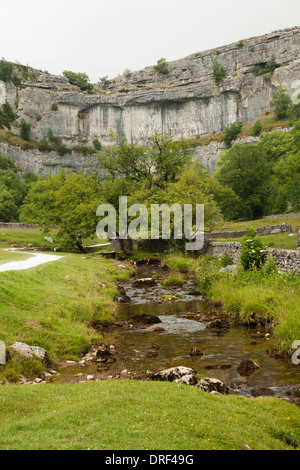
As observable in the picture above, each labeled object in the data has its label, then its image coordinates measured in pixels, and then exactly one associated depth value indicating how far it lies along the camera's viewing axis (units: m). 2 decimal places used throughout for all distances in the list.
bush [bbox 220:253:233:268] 23.61
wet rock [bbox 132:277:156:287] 23.76
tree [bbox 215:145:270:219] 59.72
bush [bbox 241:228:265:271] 18.62
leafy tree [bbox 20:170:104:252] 39.41
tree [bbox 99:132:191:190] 44.91
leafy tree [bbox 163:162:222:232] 35.28
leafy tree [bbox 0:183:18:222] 65.38
